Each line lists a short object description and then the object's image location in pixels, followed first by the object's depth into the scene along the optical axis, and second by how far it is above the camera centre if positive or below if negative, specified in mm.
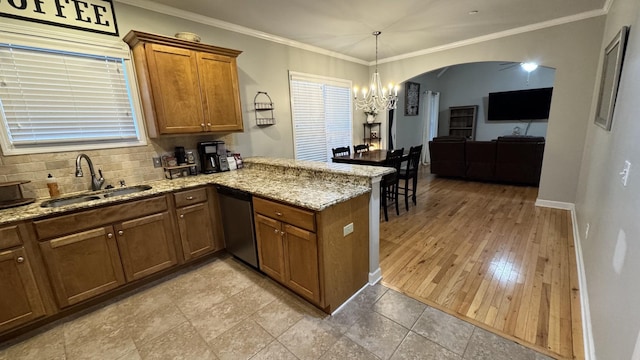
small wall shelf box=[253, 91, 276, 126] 3564 +359
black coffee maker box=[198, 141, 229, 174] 2977 -234
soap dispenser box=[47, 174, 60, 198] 2186 -351
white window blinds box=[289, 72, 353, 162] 4133 +282
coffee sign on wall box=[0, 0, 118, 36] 2018 +1109
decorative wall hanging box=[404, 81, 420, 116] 6953 +764
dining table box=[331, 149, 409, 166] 3666 -456
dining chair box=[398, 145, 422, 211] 3923 -697
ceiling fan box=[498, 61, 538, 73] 6550 +1481
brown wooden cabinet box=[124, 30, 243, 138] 2377 +543
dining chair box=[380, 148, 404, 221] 3541 -721
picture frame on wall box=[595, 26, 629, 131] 1906 +321
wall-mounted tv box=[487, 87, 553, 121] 6613 +419
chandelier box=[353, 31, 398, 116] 4020 +491
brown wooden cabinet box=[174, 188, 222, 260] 2477 -852
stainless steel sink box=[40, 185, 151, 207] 2141 -477
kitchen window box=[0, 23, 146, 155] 2053 +427
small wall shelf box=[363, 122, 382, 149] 5637 -150
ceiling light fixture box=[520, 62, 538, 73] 6468 +1320
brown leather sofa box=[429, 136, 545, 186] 4840 -757
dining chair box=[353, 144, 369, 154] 4766 -373
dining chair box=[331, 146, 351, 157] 4394 -380
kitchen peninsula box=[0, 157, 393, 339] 1781 -773
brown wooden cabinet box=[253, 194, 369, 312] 1800 -892
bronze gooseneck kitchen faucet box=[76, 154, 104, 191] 2236 -330
